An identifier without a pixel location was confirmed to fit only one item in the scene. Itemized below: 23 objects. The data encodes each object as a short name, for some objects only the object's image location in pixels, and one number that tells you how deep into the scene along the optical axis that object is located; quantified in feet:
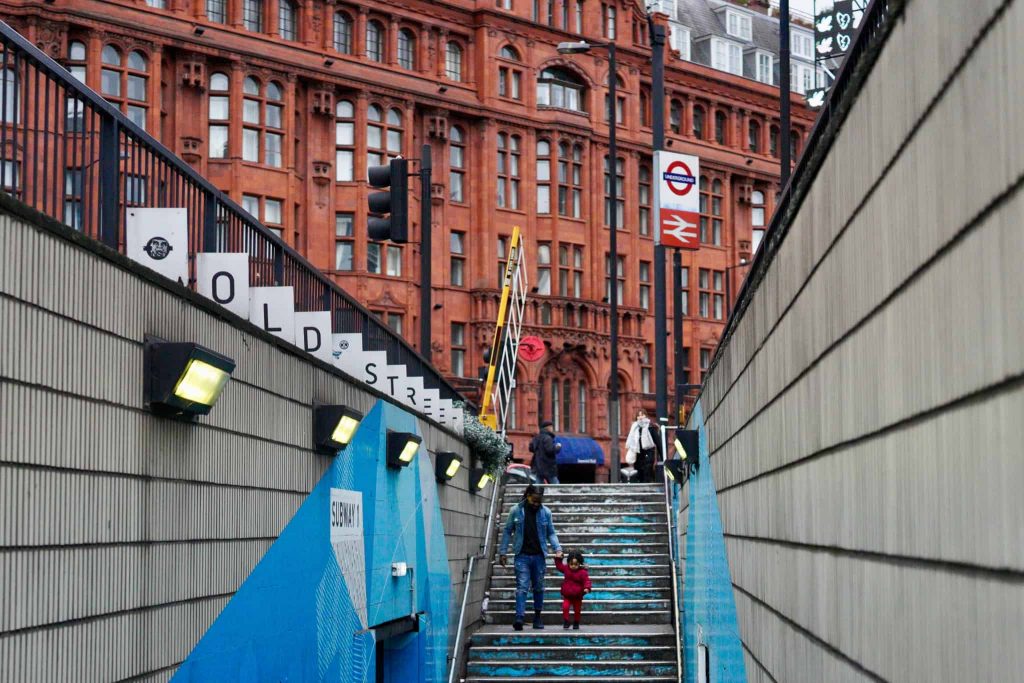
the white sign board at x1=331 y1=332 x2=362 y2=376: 46.55
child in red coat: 76.28
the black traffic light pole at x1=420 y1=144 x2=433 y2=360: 72.38
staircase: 71.97
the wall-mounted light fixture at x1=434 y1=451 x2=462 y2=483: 61.87
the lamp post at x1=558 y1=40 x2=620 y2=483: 122.83
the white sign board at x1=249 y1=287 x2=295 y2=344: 36.52
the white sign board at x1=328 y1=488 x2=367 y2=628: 39.99
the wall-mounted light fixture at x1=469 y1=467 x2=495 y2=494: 76.74
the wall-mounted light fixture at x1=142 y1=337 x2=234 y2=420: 24.94
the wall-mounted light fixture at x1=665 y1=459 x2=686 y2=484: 65.37
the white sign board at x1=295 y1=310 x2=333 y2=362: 40.04
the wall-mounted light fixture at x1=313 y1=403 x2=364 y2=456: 37.78
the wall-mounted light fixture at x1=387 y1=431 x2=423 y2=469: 48.44
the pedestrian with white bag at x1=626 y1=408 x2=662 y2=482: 116.47
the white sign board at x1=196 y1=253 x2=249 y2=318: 31.99
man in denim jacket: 75.41
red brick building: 151.12
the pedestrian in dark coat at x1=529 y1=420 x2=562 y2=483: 108.78
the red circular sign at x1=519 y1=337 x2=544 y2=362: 150.41
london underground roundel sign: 82.64
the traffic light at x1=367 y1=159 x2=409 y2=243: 55.93
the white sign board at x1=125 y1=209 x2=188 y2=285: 28.27
